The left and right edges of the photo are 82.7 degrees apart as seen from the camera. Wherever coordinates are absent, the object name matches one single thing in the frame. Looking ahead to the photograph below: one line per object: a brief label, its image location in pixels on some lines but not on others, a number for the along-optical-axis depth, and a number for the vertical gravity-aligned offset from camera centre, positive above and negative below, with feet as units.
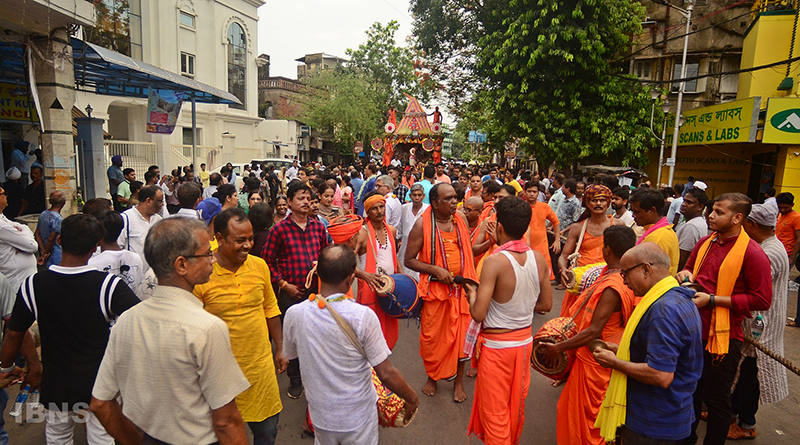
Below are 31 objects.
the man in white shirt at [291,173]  60.44 -1.90
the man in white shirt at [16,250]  13.07 -3.01
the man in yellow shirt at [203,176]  54.16 -2.51
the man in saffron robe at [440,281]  13.82 -3.50
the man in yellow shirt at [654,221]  12.78 -1.41
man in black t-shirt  8.16 -3.00
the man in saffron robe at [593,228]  15.28 -1.96
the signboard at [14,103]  31.68 +3.11
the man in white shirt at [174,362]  5.79 -2.68
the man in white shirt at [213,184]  28.14 -1.82
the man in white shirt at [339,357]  7.46 -3.25
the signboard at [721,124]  40.93 +5.42
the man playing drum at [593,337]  9.23 -3.43
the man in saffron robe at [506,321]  10.04 -3.45
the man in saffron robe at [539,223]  20.67 -2.50
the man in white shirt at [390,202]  23.21 -2.02
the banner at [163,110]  38.68 +3.73
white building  70.49 +15.26
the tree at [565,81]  46.93 +9.90
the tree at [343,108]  117.29 +13.89
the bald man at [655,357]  7.39 -3.09
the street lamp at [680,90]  49.01 +9.10
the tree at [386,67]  125.18 +26.39
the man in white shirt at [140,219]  14.38 -2.14
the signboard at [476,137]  128.36 +8.48
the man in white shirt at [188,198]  16.26 -1.56
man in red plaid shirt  12.91 -2.57
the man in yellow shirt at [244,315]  9.40 -3.32
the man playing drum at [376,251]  13.99 -2.81
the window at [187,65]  79.77 +15.78
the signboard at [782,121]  37.50 +4.81
